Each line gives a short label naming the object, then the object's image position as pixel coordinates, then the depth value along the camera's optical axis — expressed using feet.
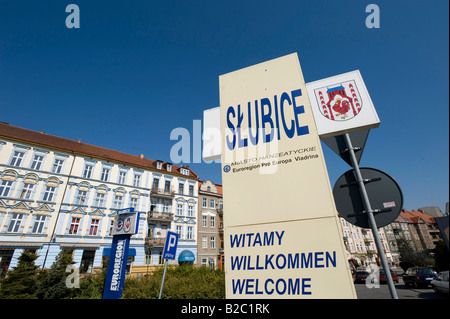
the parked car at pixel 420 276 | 46.75
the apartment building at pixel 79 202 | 59.98
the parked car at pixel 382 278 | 57.38
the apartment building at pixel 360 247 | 140.97
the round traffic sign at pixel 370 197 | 7.68
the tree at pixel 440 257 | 70.46
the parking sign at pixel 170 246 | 25.57
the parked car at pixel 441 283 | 34.11
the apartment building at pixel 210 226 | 89.35
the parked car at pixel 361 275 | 60.13
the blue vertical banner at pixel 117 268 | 35.65
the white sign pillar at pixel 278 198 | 5.94
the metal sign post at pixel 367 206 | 6.68
